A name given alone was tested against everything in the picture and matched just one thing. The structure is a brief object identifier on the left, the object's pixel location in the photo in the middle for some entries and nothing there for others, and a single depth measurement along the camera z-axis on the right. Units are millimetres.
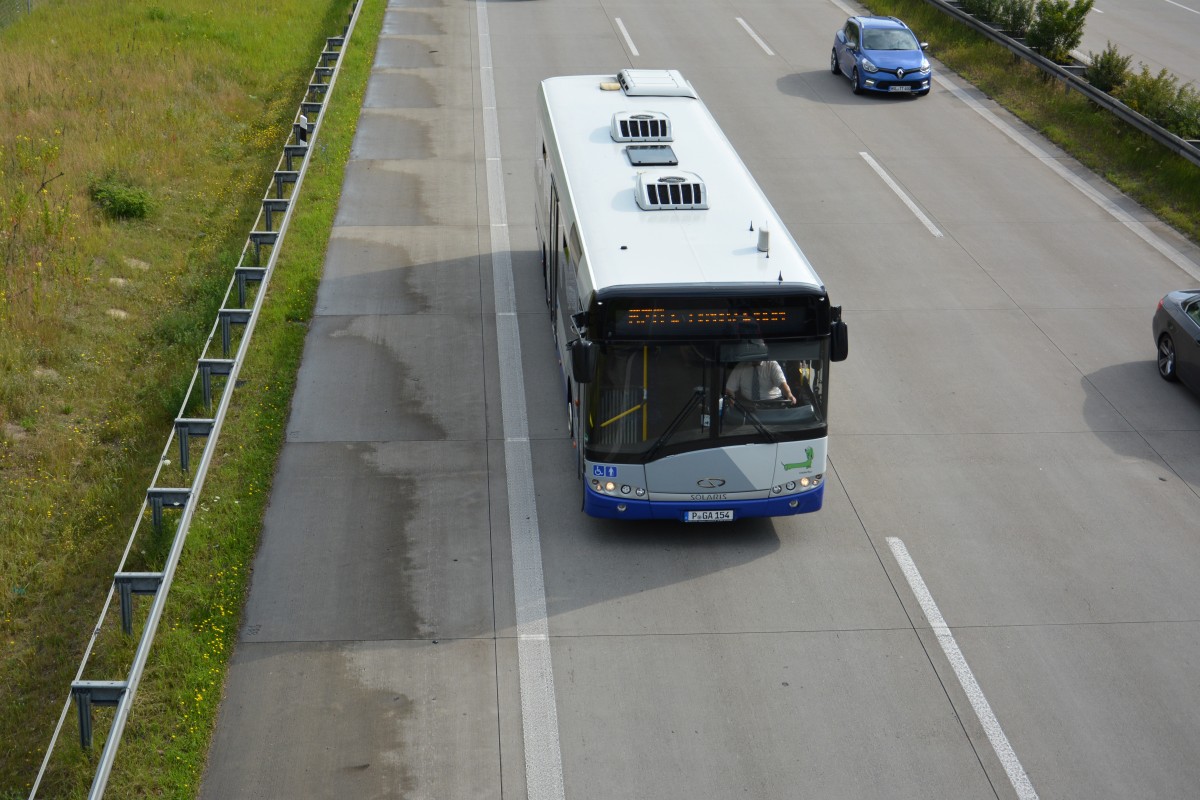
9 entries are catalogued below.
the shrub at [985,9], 31375
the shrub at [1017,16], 30172
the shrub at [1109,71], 25656
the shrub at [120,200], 20281
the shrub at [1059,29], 28000
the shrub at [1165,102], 22938
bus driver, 11242
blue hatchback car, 27844
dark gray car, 15055
